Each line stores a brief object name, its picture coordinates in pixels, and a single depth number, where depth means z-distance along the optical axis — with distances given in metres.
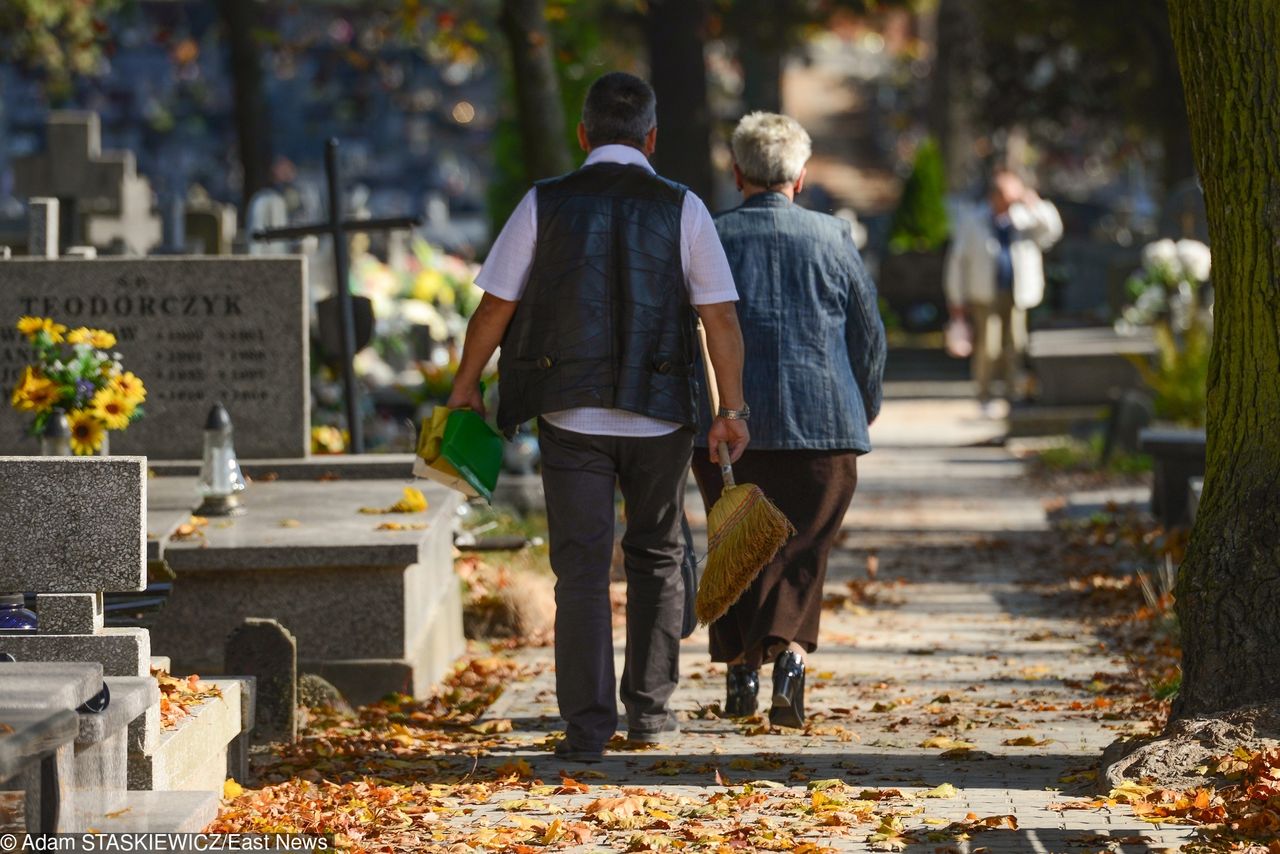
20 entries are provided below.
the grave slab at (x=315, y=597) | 14.34
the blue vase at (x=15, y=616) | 10.45
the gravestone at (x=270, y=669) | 12.88
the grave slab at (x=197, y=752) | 9.95
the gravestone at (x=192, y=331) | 17.27
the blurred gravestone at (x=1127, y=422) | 28.73
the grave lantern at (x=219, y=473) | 15.50
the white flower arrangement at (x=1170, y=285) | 33.94
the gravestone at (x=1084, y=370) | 33.94
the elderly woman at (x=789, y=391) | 13.71
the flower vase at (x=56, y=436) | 14.62
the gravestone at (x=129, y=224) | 32.22
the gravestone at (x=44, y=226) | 18.34
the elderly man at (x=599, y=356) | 12.48
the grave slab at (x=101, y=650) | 10.10
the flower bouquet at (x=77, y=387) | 14.78
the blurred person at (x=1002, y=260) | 37.44
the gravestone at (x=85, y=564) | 9.78
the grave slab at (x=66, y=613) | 10.10
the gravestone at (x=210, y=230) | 32.16
